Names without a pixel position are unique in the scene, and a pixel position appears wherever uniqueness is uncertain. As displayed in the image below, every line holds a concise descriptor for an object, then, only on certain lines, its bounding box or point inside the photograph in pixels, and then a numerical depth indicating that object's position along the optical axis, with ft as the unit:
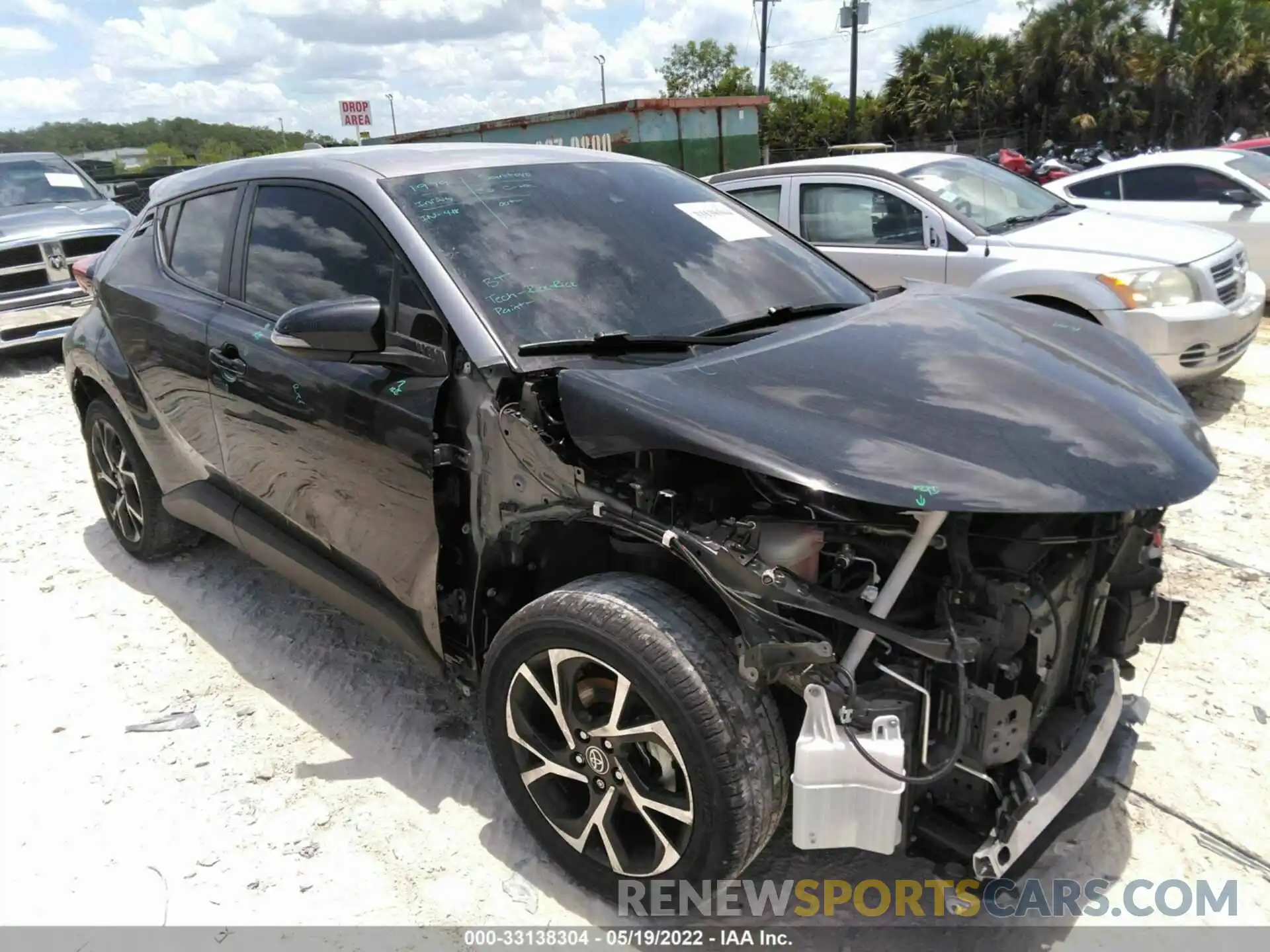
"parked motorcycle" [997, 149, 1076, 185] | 59.36
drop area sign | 45.16
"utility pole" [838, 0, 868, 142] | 108.68
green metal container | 56.34
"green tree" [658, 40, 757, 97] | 215.10
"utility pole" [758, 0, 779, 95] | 114.11
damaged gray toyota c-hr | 6.60
